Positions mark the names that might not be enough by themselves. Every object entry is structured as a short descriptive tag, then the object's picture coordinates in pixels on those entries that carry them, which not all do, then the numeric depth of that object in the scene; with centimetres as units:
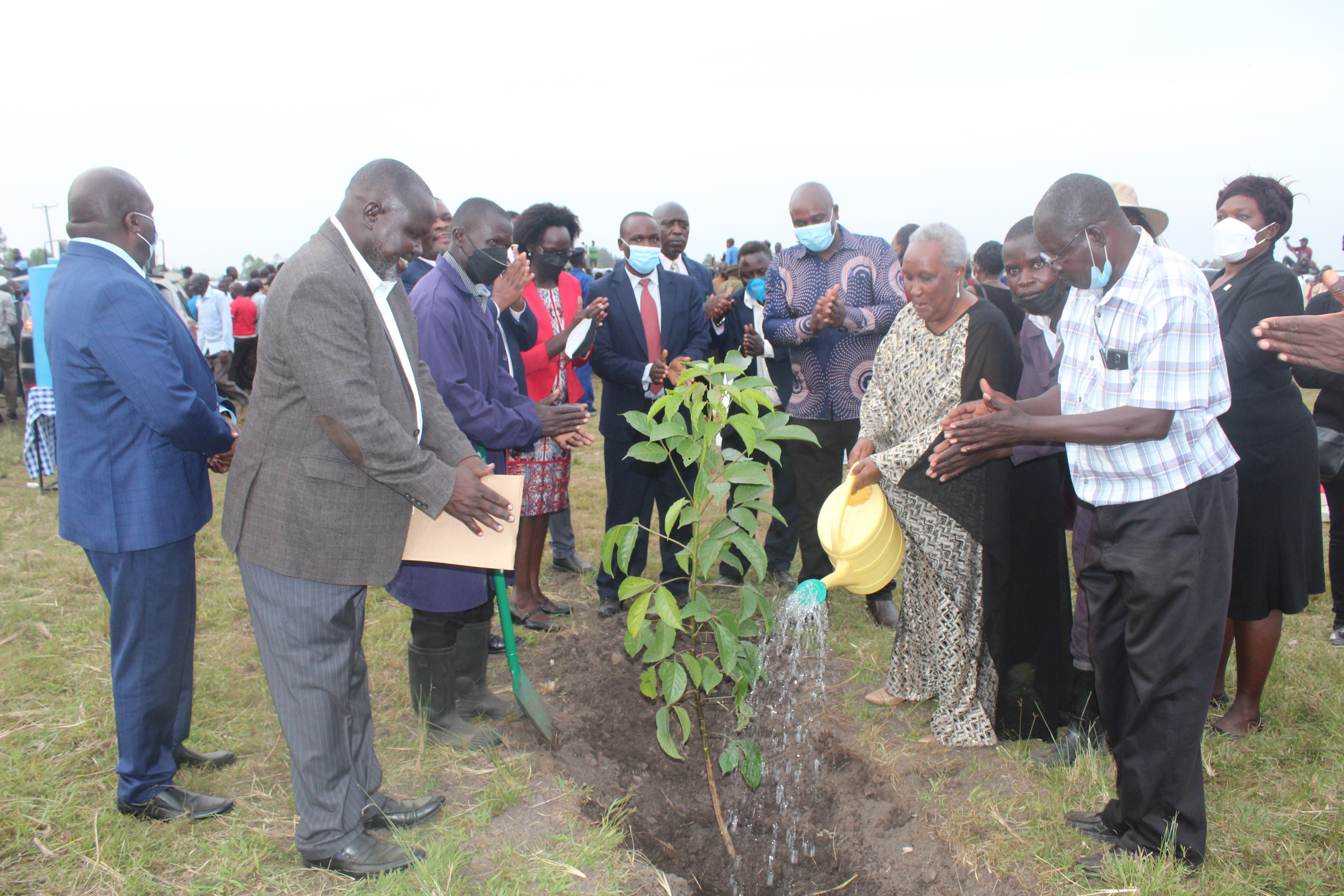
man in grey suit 225
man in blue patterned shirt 454
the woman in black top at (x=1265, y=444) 309
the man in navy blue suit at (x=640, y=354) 452
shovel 338
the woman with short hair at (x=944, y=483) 309
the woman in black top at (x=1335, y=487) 405
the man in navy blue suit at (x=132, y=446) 254
